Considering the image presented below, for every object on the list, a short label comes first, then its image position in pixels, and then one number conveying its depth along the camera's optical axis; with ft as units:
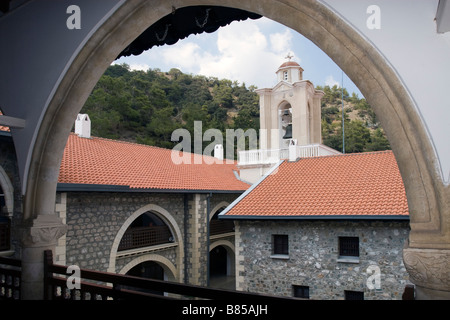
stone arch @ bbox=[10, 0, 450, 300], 4.87
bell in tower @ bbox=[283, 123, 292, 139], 45.11
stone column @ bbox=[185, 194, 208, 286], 40.72
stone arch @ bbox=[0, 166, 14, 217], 24.69
